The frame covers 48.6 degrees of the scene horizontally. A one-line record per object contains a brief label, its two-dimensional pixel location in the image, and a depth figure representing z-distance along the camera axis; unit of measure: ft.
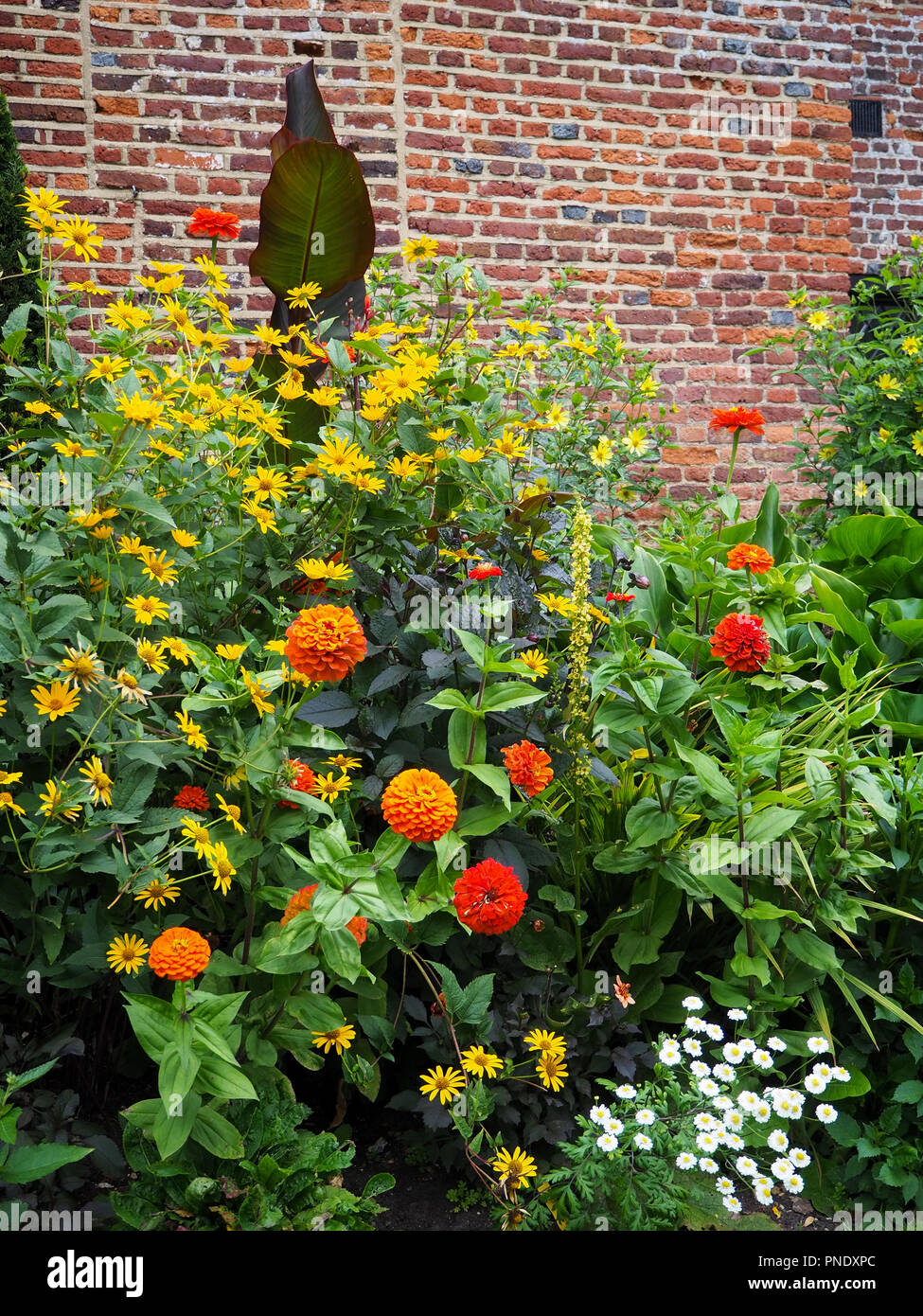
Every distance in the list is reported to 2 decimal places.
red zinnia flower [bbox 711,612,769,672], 5.34
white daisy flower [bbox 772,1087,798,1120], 4.75
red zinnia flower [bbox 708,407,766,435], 7.03
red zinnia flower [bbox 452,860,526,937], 4.25
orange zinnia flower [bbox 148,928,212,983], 3.77
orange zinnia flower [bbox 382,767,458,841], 4.12
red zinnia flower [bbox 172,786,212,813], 4.67
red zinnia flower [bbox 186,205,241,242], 6.21
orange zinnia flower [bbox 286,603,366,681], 4.09
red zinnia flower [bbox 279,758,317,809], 4.42
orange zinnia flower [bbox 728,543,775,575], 6.09
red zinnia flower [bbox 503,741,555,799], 4.72
